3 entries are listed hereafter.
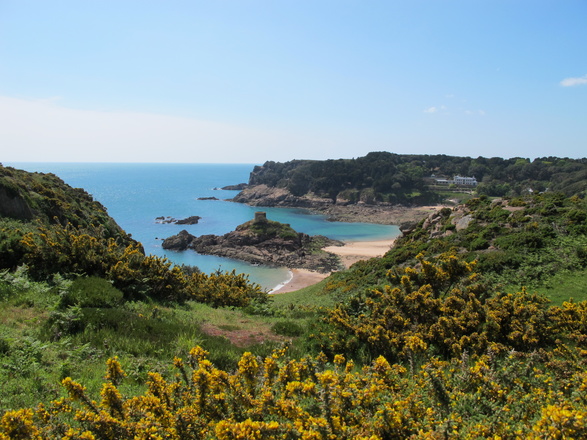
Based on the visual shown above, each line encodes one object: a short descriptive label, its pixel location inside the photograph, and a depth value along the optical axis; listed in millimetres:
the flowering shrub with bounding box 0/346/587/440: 3318
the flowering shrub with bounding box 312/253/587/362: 7715
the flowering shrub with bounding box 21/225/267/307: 12242
